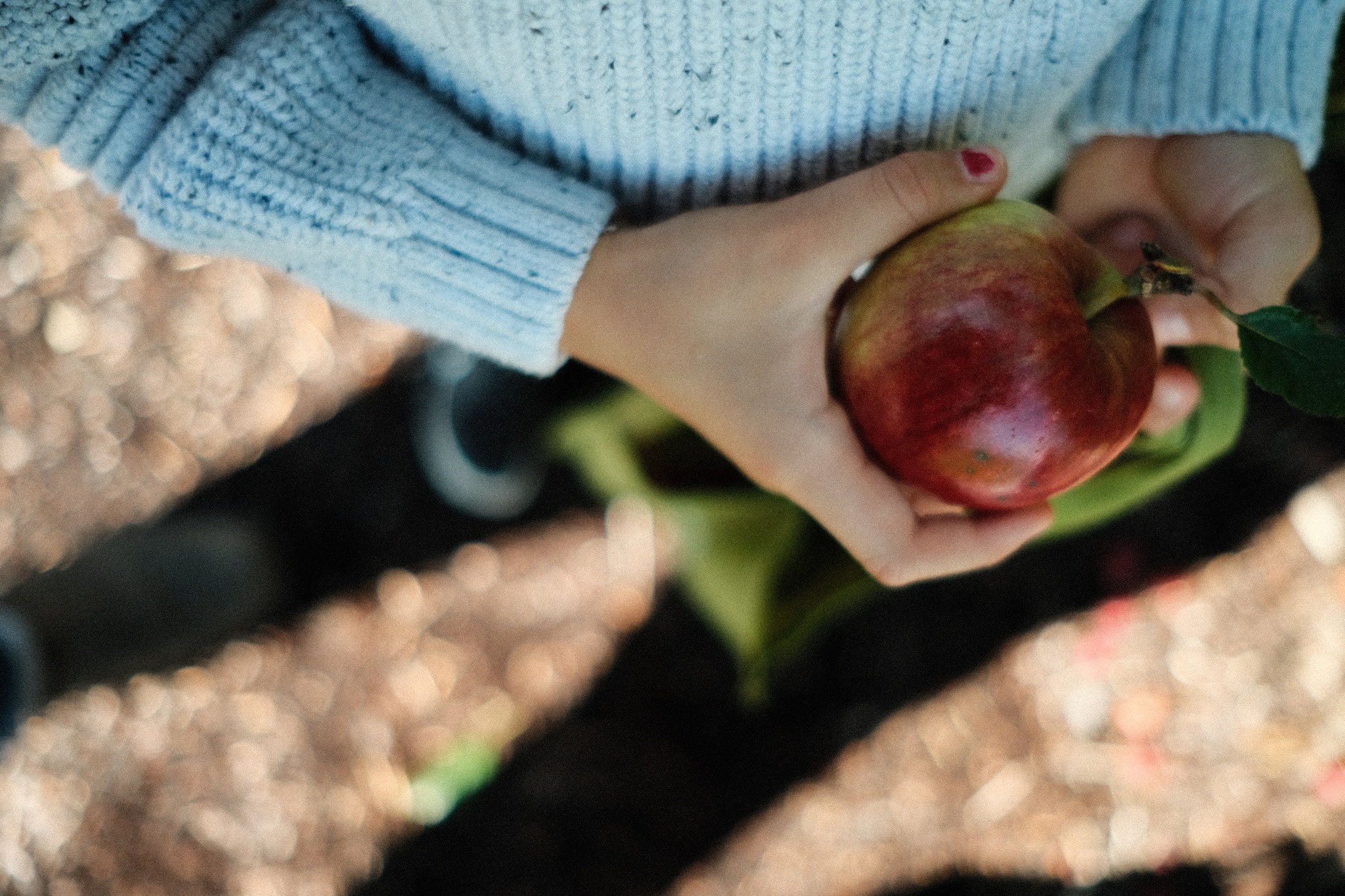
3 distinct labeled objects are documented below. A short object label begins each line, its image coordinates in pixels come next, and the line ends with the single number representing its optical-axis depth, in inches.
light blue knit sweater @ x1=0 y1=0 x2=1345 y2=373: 21.3
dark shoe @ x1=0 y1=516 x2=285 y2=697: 30.7
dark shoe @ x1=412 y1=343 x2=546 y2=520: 31.9
